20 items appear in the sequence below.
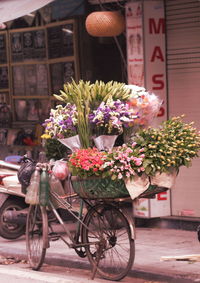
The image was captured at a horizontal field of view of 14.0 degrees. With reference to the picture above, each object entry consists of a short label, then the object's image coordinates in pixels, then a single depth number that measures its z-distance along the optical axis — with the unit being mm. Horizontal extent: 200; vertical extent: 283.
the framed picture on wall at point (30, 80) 13695
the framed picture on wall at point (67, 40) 12820
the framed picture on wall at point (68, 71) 12898
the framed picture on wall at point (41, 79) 13492
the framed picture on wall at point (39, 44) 13367
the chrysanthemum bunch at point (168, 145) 7750
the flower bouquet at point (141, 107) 8250
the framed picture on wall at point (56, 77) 13141
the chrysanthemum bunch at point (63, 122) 8344
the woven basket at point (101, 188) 7824
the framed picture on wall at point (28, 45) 13570
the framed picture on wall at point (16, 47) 13805
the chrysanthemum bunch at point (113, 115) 8094
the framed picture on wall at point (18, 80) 13969
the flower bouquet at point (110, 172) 7727
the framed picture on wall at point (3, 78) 14289
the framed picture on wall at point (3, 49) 14148
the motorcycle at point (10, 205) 10867
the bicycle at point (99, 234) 8094
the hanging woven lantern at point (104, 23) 11125
